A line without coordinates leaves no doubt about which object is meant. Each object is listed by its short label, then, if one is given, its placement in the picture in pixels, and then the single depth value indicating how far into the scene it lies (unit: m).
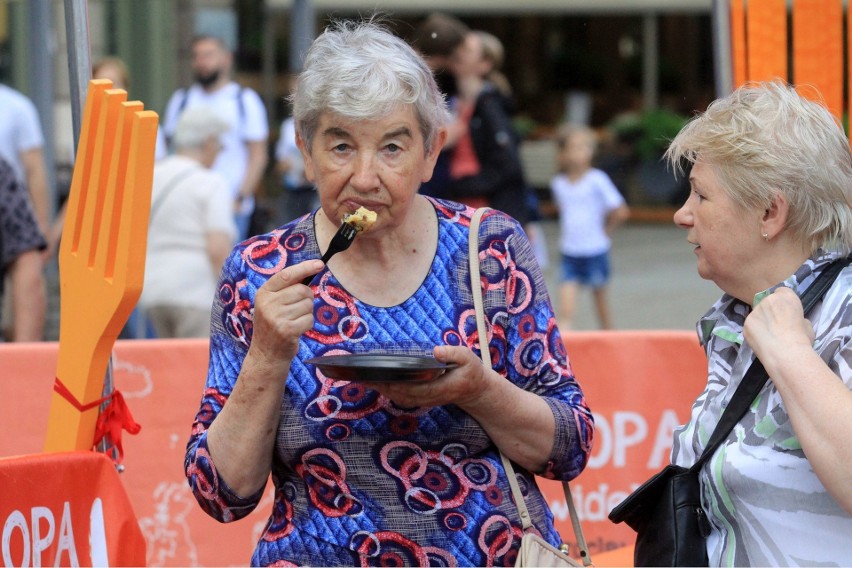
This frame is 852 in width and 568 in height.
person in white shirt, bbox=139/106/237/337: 13.12
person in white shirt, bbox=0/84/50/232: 13.94
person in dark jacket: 14.57
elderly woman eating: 5.15
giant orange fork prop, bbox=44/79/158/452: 5.53
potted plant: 36.81
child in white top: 18.56
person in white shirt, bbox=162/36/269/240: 17.00
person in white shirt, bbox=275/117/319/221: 17.25
